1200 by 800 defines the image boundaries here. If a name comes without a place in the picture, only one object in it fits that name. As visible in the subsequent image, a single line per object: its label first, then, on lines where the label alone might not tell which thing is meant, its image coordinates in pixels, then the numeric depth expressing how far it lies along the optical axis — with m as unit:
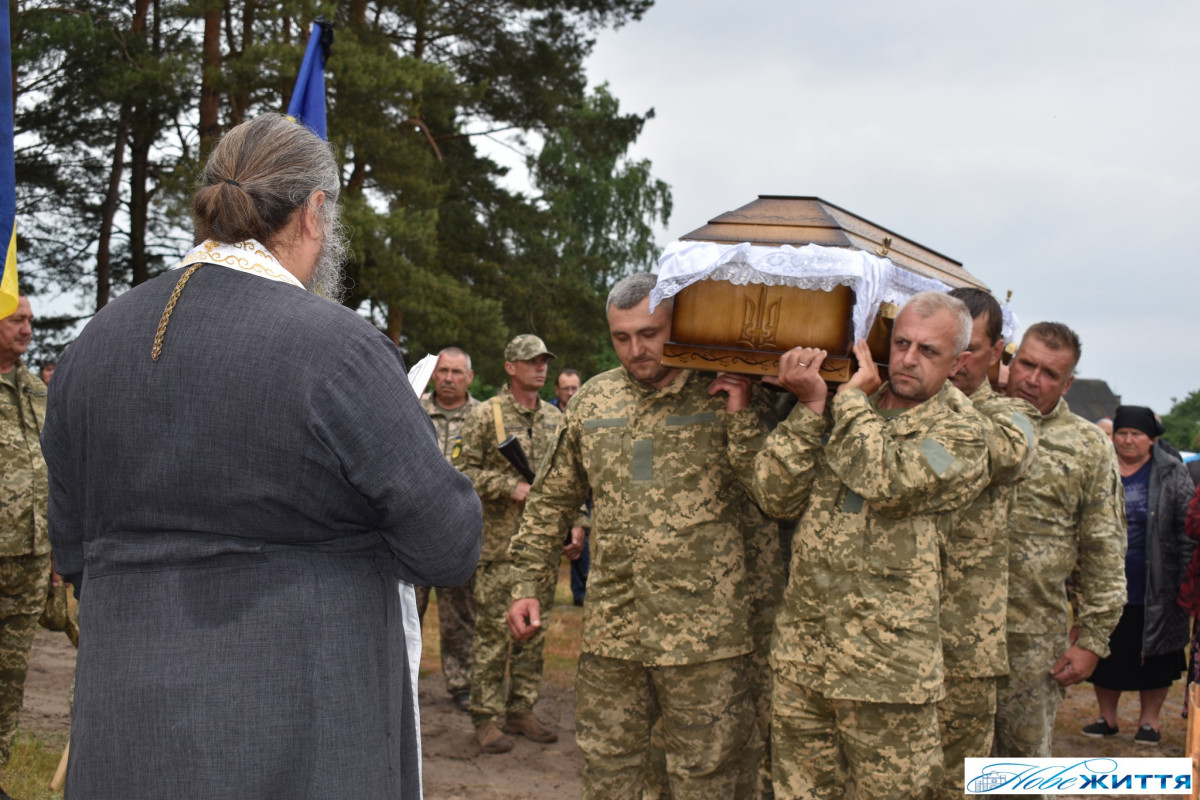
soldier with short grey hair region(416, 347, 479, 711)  6.83
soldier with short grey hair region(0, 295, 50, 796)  4.83
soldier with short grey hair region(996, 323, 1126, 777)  4.11
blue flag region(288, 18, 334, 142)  4.60
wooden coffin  3.34
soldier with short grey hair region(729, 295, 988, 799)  3.12
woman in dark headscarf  6.59
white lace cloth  3.16
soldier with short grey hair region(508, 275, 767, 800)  3.67
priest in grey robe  1.80
